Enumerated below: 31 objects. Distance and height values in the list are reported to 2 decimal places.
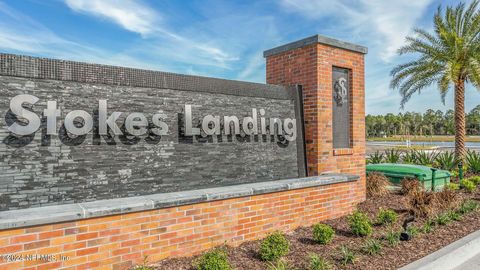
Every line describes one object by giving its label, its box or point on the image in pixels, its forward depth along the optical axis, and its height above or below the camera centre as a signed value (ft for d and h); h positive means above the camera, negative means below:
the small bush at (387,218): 20.12 -5.18
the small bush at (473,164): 43.88 -4.39
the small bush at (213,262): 12.36 -4.86
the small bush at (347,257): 14.20 -5.37
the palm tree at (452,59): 46.75 +10.64
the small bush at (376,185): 27.86 -4.50
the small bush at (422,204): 21.93 -4.86
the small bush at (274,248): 14.43 -5.03
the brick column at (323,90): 23.70 +3.21
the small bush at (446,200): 22.88 -4.80
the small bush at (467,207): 22.94 -5.31
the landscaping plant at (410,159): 47.10 -3.82
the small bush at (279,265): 12.79 -5.36
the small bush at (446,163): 44.21 -4.16
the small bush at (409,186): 27.71 -4.53
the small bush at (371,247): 15.35 -5.36
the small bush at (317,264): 13.18 -5.25
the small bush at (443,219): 20.39 -5.39
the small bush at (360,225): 17.88 -5.01
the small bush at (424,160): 46.16 -3.98
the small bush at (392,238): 16.43 -5.33
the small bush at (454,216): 21.33 -5.42
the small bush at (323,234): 16.61 -5.08
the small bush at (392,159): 44.69 -3.56
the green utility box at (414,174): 30.14 -3.89
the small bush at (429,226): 18.76 -5.49
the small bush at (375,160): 44.54 -3.68
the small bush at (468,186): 31.07 -5.05
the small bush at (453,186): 31.17 -5.14
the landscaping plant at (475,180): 35.00 -5.08
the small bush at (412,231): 17.99 -5.38
